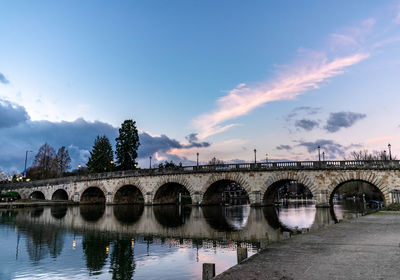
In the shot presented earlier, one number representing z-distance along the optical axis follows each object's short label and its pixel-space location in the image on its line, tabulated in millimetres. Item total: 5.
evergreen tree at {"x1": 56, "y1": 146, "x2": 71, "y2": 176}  102375
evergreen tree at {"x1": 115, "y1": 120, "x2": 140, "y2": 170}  72188
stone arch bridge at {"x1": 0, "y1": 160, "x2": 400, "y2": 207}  36281
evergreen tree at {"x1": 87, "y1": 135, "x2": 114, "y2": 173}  82250
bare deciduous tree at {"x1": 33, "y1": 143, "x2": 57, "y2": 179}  99188
